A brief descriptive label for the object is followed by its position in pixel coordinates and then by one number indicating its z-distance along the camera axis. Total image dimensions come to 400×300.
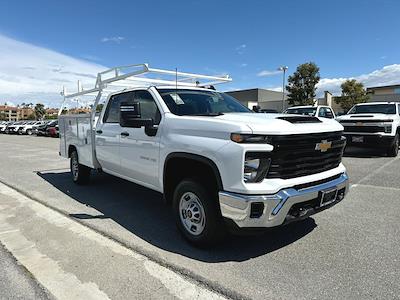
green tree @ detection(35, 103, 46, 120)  109.81
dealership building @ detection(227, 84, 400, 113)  48.47
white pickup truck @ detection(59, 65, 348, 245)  3.25
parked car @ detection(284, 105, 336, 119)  13.91
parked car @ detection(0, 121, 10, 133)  45.18
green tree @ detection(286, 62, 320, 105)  41.41
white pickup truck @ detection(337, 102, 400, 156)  10.73
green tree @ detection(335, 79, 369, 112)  45.53
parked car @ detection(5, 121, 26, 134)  40.34
